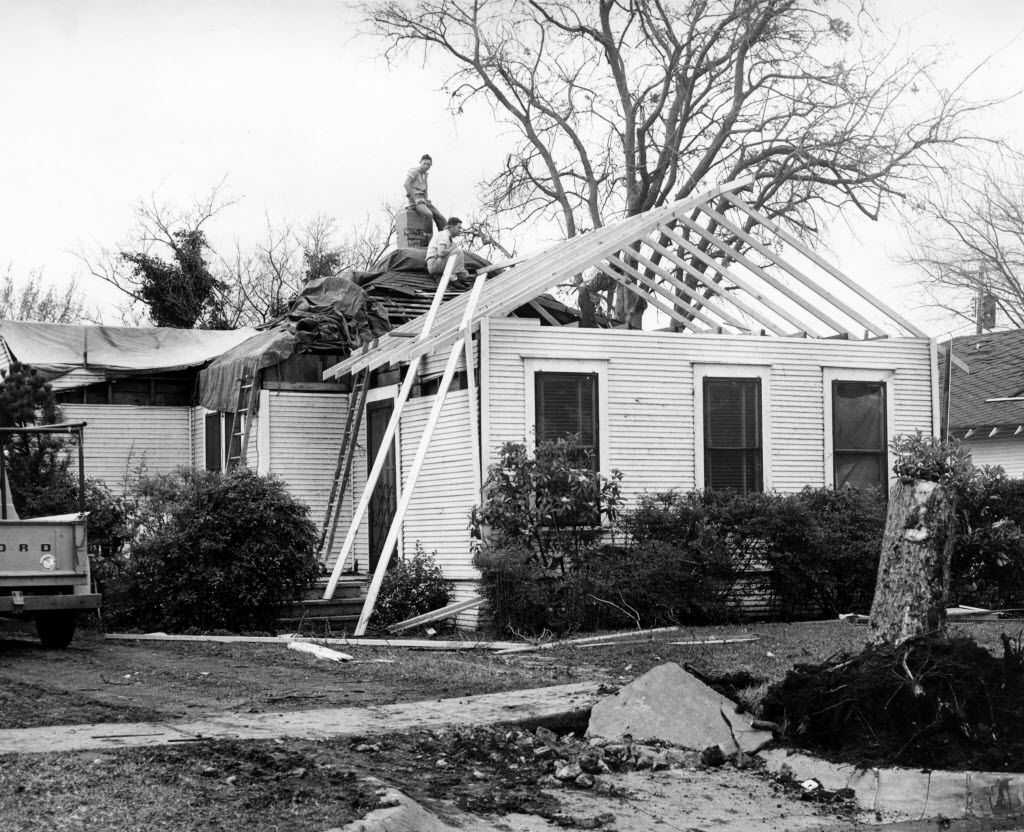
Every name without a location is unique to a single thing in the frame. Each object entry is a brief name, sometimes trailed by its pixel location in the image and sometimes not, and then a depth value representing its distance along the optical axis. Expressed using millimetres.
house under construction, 15570
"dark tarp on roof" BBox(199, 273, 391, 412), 18283
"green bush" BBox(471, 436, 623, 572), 14594
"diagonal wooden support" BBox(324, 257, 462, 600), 14844
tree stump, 8500
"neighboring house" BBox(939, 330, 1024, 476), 27250
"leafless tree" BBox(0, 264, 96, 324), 43219
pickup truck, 12836
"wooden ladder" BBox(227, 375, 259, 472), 18047
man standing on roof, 21656
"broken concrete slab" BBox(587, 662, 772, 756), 7930
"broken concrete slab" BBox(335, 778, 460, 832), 5754
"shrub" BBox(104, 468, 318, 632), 14711
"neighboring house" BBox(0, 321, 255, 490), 20594
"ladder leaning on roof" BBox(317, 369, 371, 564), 17594
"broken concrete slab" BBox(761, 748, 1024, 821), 6883
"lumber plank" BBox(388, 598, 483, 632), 14633
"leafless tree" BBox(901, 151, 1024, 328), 34250
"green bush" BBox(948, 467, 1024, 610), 15562
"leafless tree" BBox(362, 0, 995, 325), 28344
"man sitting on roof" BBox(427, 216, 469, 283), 18750
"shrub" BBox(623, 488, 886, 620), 14836
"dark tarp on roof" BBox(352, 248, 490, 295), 20391
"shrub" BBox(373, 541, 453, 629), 15727
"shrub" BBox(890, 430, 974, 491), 14825
